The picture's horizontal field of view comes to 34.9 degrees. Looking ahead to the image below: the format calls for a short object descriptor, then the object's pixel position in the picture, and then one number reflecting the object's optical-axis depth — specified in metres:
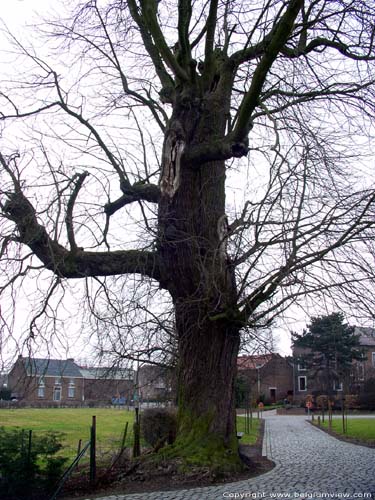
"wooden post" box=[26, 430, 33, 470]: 9.20
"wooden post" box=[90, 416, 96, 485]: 10.03
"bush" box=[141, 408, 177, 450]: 15.51
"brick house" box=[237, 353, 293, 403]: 67.57
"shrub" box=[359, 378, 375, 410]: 51.28
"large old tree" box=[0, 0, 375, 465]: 9.96
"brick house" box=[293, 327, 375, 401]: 56.22
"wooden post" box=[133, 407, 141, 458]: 12.07
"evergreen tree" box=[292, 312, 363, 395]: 49.34
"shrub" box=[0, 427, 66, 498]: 9.03
